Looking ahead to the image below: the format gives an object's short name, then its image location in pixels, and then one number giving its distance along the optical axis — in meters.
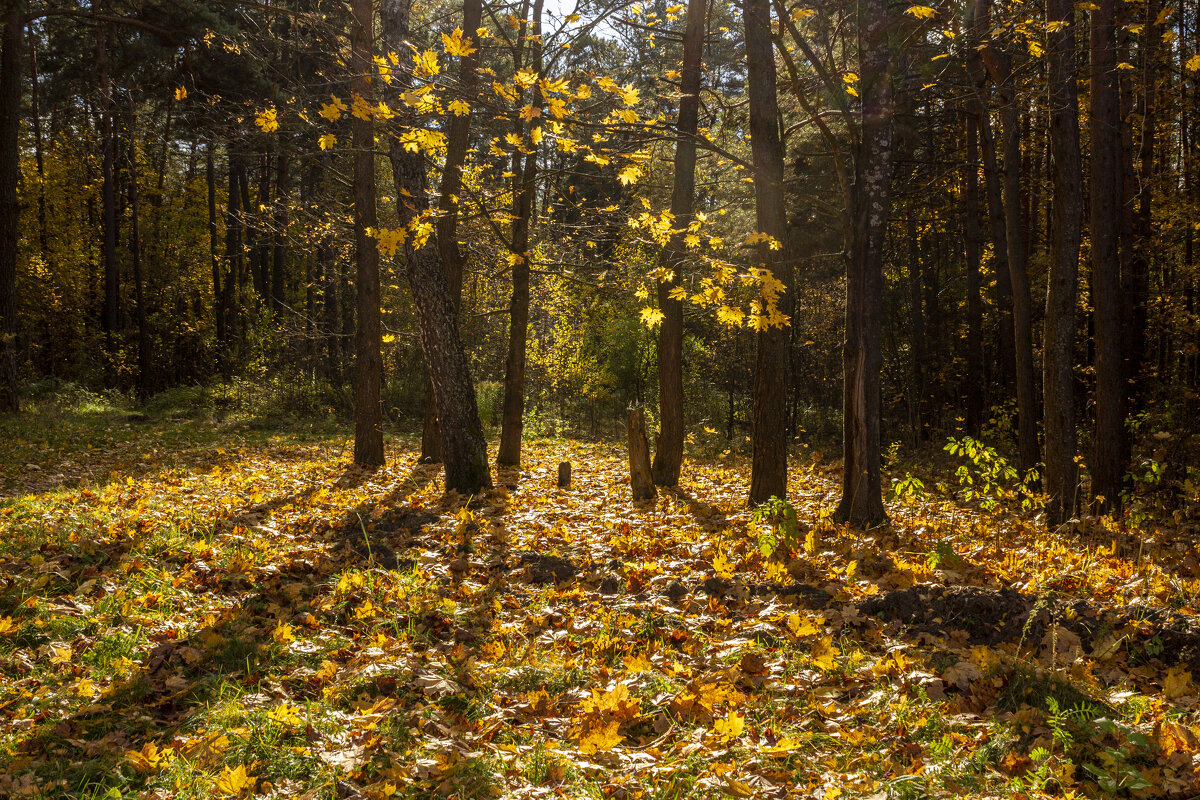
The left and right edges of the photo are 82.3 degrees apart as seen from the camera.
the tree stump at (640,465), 9.00
